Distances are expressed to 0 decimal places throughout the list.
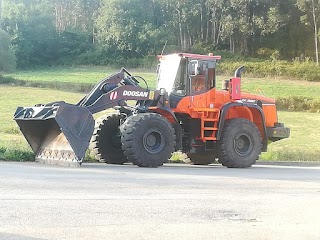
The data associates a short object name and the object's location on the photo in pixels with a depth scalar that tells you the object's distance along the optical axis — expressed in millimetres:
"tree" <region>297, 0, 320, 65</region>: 74412
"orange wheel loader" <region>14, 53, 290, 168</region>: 16109
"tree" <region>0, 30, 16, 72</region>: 76750
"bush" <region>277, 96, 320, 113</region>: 47719
